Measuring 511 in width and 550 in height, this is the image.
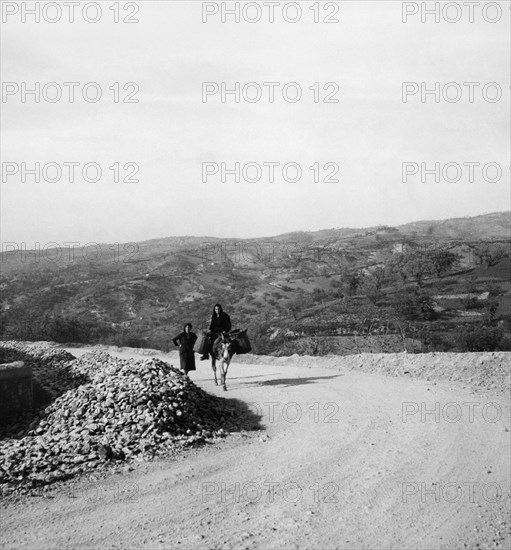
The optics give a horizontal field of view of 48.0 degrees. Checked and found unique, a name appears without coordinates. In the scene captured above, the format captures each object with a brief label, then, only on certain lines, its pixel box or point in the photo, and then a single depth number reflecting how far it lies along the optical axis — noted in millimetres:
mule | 15211
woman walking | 16156
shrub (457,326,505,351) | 23183
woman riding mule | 15406
